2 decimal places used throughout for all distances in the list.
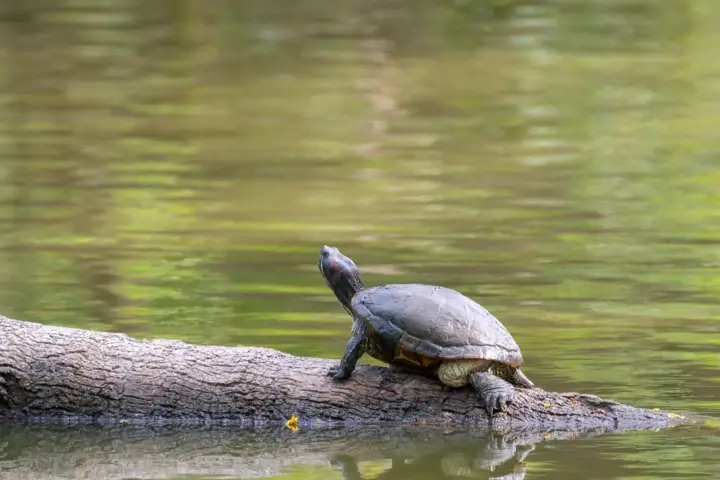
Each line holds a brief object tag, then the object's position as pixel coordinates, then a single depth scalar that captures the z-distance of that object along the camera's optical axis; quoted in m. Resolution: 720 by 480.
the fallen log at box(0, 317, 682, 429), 14.41
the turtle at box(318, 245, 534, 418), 14.02
